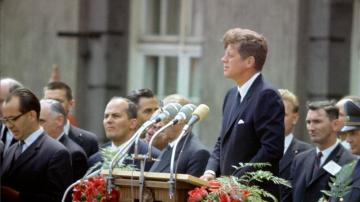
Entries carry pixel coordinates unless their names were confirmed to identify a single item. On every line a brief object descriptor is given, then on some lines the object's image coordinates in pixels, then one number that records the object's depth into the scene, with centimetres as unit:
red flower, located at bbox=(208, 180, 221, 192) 1387
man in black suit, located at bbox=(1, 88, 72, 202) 1736
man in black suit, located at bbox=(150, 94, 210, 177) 1682
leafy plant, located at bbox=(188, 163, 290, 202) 1374
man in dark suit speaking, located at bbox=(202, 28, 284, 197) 1499
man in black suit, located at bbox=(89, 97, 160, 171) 1925
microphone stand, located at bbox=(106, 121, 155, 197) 1407
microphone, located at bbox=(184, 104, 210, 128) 1427
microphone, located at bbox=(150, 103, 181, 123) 1453
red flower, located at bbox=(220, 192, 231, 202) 1368
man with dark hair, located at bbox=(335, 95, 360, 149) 1866
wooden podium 1413
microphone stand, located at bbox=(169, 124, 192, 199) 1396
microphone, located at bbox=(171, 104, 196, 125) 1435
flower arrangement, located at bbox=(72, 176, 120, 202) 1458
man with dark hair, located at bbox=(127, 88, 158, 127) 2046
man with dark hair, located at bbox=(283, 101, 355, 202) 1795
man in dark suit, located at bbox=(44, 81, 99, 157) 2078
